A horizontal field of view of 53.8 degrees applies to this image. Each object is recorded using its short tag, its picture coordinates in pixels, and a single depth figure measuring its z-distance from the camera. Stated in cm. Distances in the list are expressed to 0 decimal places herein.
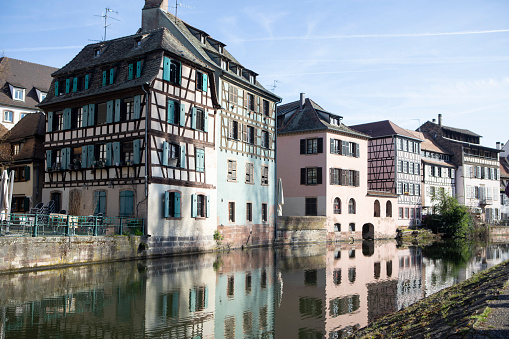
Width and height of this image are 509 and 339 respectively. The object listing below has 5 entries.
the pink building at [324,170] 4469
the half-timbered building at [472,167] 6694
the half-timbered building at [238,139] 3309
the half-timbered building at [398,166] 5612
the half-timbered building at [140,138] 2712
